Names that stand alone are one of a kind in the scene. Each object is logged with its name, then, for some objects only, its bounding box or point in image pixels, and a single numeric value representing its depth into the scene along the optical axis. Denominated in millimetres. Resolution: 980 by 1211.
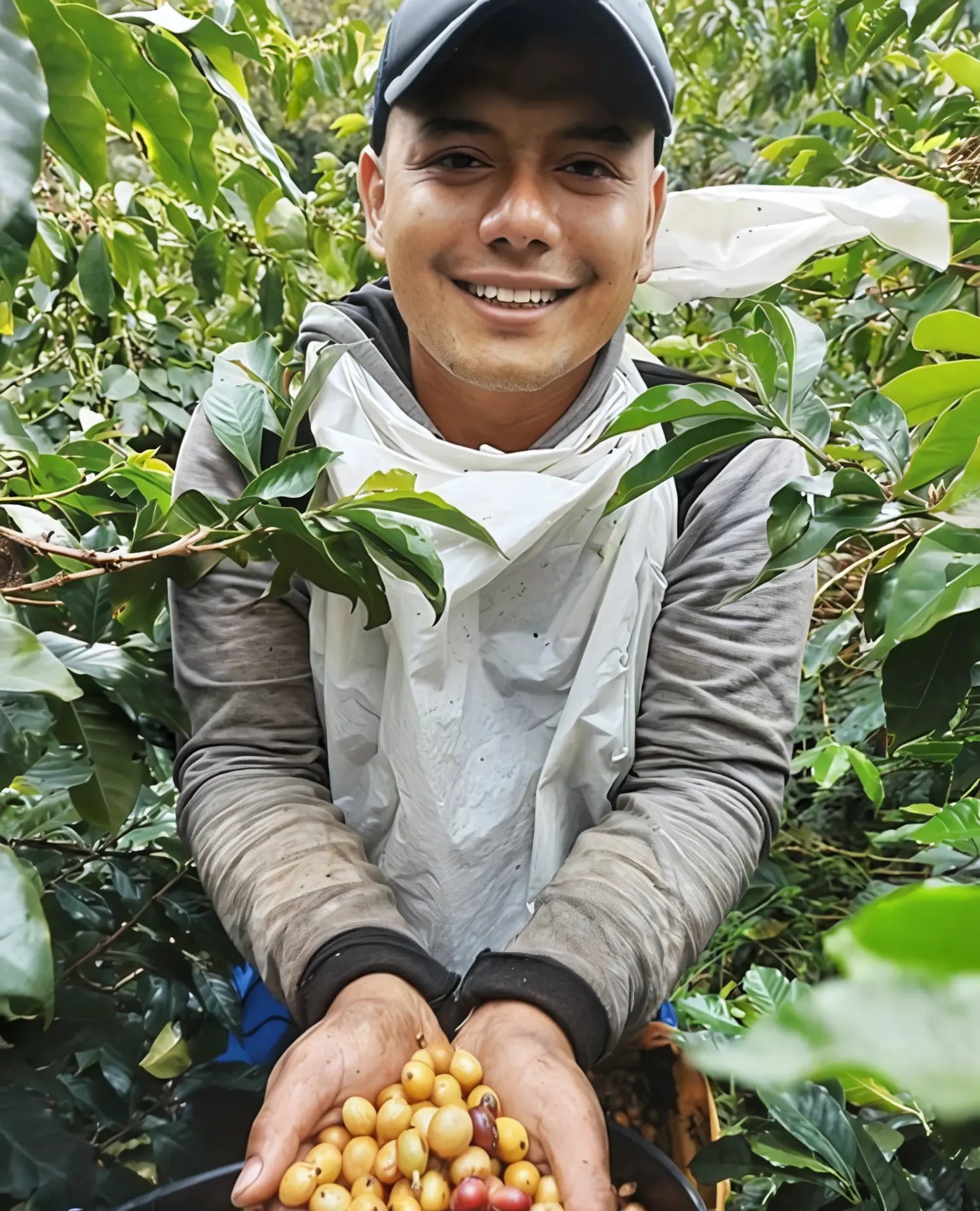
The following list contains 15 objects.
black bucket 662
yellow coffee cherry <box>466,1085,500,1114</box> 667
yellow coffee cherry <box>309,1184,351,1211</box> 612
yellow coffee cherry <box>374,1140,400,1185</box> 643
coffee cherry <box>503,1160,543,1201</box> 638
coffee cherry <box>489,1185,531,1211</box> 609
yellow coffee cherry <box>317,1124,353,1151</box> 652
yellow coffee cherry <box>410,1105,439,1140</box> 646
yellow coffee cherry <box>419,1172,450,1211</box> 630
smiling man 775
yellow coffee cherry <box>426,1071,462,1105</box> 661
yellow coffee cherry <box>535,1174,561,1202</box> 623
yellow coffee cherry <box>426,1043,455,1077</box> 704
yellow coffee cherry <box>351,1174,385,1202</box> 633
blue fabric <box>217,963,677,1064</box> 991
